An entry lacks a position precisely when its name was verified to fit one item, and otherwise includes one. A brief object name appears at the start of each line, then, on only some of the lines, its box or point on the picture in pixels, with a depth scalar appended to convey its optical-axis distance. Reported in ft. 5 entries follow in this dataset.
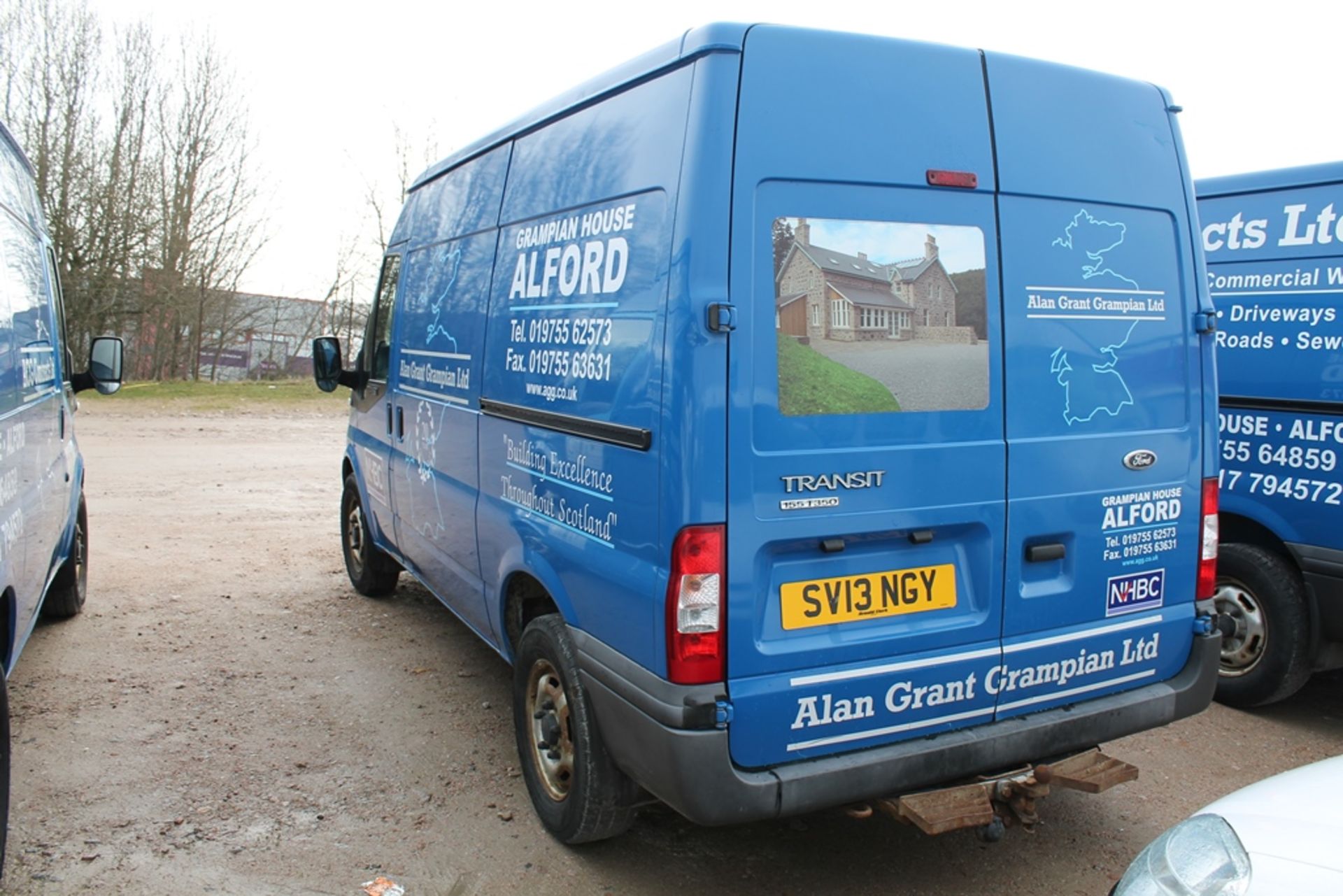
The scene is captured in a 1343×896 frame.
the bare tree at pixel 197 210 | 90.22
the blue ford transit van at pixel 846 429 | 9.22
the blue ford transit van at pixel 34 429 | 11.93
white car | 6.96
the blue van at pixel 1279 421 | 14.80
